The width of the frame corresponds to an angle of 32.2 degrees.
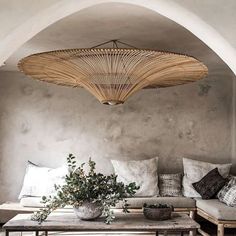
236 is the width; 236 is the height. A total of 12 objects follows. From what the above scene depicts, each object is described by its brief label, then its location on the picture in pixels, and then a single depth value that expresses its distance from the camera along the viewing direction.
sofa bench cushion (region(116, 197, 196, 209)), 6.06
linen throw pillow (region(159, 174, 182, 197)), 6.47
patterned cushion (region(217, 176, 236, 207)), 5.46
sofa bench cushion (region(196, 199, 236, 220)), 5.11
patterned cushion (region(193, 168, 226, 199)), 6.15
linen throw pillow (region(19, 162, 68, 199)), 6.30
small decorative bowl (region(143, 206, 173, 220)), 4.33
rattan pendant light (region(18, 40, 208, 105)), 3.61
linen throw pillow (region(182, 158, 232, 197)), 6.50
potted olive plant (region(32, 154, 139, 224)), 4.24
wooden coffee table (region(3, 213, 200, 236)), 4.02
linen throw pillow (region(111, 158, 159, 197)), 6.41
